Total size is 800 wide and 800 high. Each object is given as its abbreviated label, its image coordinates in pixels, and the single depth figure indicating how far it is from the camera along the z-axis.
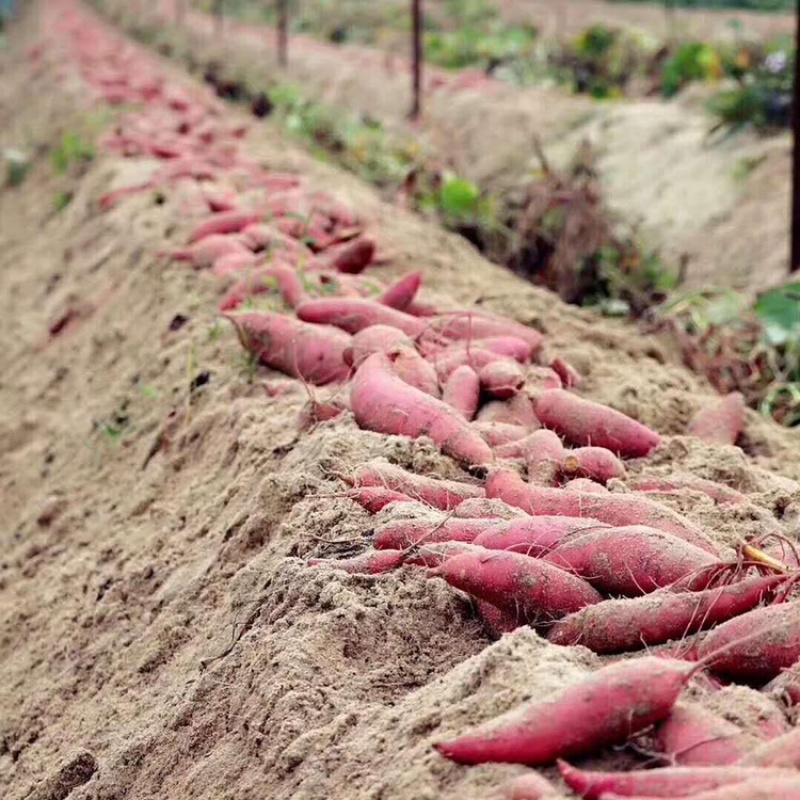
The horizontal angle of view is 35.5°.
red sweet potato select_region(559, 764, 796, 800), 1.56
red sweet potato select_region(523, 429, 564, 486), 2.70
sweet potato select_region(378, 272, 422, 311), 3.76
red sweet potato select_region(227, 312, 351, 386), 3.48
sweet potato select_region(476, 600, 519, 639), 2.17
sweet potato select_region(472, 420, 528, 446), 2.94
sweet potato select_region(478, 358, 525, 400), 3.15
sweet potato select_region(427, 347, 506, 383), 3.27
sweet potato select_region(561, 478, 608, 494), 2.55
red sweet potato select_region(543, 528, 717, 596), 2.13
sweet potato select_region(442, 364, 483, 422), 3.08
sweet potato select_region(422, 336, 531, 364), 3.48
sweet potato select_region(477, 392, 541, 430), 3.10
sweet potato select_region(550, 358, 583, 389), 3.58
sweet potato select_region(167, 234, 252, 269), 4.87
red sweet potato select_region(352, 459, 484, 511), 2.58
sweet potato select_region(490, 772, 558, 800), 1.62
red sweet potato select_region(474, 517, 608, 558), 2.23
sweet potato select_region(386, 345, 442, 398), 3.16
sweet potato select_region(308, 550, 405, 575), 2.35
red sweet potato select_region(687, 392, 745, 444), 3.40
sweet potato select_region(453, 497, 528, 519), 2.43
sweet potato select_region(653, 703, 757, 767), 1.67
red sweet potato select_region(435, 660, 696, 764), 1.69
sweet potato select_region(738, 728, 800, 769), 1.60
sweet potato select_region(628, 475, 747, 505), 2.70
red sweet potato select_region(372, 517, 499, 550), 2.34
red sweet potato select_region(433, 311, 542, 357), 3.66
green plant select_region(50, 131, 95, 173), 8.01
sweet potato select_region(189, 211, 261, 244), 5.10
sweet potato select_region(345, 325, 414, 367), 3.31
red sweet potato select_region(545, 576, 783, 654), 2.00
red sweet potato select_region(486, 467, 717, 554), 2.28
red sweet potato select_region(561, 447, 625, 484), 2.73
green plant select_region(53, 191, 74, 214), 7.73
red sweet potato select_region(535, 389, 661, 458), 3.00
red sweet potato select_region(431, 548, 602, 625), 2.12
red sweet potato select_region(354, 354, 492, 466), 2.83
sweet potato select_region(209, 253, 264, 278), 4.60
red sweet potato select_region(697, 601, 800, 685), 1.91
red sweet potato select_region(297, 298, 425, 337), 3.59
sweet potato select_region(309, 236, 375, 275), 4.53
